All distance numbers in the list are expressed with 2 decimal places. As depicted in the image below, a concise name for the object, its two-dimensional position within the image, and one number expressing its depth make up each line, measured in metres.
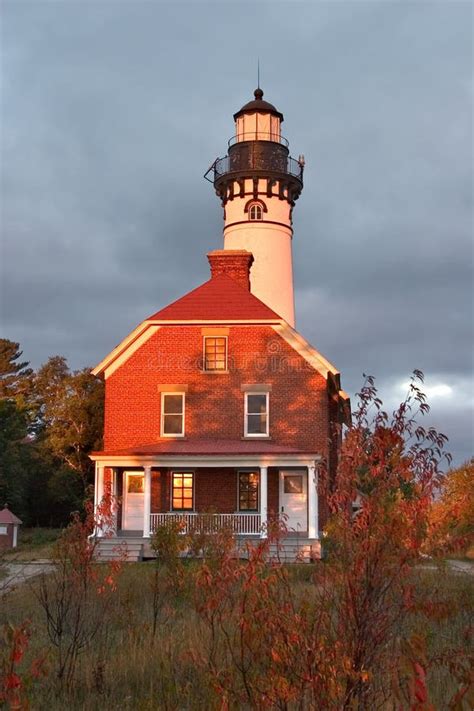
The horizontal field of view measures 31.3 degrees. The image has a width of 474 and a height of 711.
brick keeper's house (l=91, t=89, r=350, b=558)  26.47
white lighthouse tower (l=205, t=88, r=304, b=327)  35.34
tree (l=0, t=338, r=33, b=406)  55.42
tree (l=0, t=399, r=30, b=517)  35.54
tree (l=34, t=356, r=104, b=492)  37.97
